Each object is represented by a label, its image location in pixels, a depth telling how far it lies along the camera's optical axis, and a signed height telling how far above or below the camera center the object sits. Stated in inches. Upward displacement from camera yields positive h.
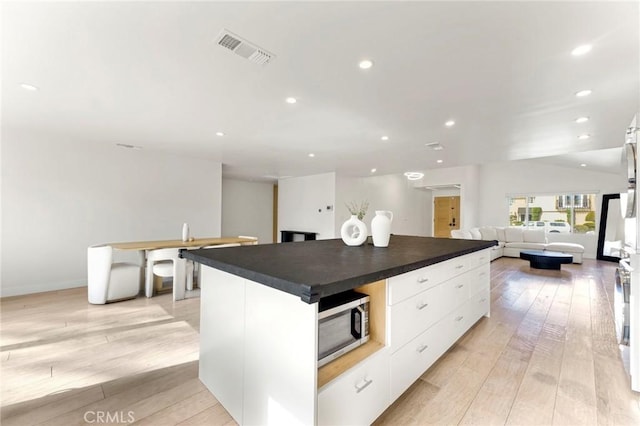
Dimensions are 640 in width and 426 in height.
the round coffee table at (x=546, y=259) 224.8 -34.5
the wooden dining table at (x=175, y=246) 144.8 -19.0
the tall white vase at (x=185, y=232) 170.2 -12.2
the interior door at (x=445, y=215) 450.6 +2.4
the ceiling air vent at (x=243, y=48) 69.5 +45.1
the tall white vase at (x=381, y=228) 89.4 -4.1
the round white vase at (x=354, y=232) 89.3 -5.7
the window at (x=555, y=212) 315.6 +7.3
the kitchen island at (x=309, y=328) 44.7 -24.3
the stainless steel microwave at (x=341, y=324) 50.9 -22.1
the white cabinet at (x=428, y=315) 60.3 -27.3
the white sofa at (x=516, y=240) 266.7 -25.7
